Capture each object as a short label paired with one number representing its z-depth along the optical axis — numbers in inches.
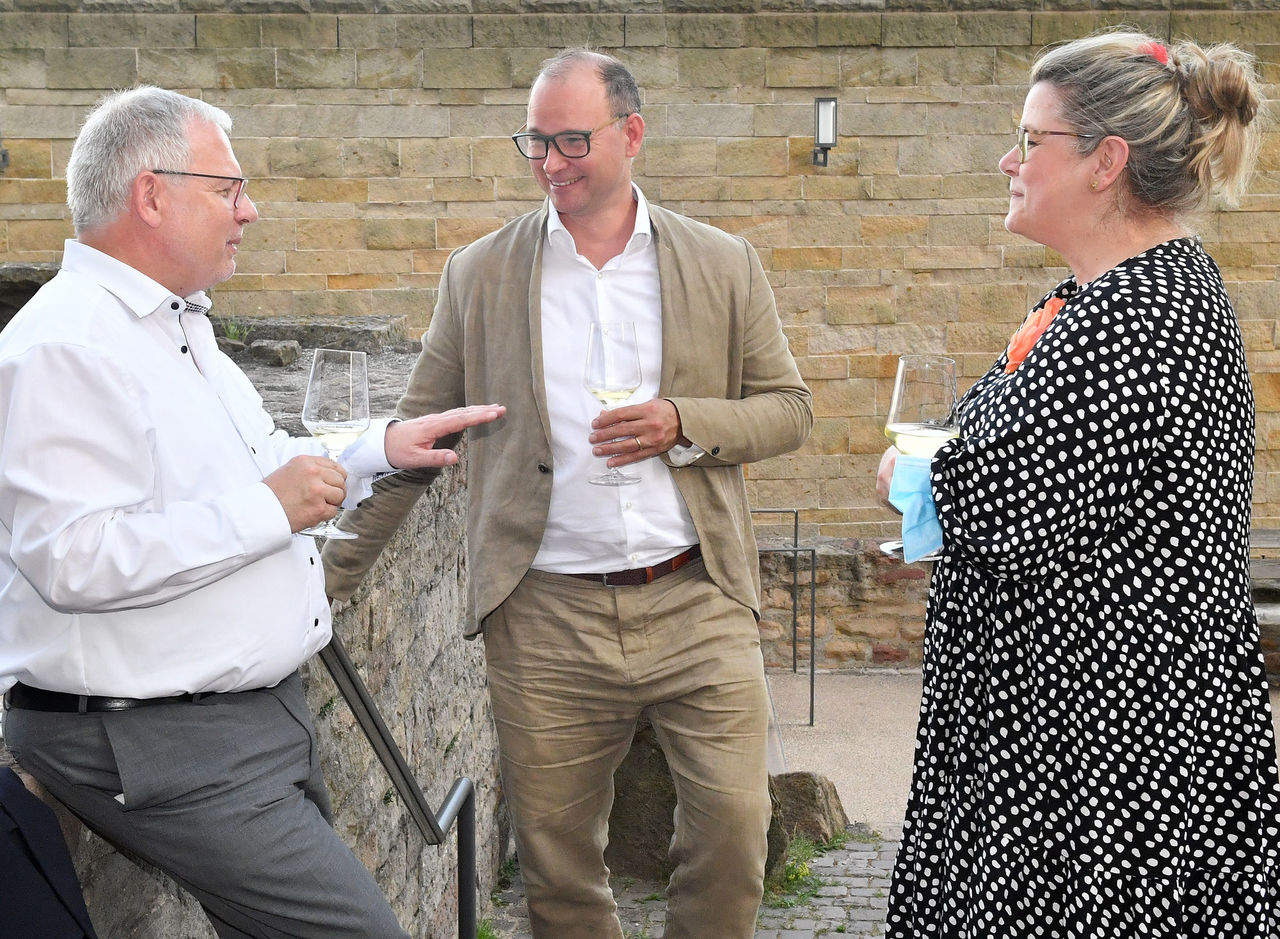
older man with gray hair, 57.3
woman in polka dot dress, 69.7
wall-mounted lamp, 324.2
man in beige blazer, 104.6
